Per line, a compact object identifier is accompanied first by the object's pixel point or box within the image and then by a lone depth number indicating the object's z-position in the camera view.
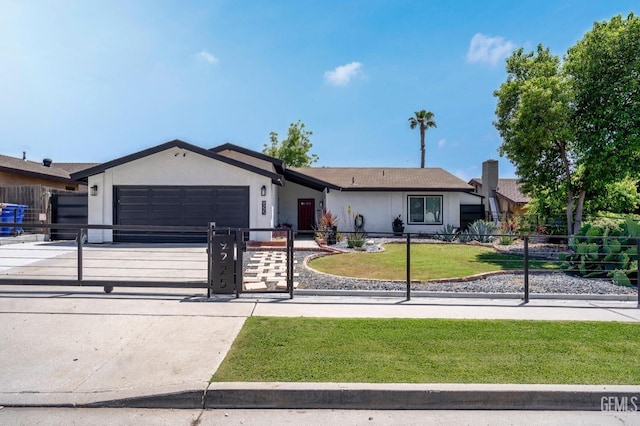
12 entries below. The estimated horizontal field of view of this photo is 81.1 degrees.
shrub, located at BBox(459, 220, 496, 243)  17.20
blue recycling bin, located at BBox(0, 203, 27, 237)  16.19
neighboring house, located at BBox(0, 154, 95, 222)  18.47
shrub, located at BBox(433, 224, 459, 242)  18.55
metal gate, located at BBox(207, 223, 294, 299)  7.06
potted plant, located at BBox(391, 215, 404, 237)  20.97
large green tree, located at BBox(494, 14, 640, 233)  13.27
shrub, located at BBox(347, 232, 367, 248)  15.05
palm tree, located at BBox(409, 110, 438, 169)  44.15
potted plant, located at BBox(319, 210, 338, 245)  16.62
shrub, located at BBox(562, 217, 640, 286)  9.04
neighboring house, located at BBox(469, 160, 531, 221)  26.80
